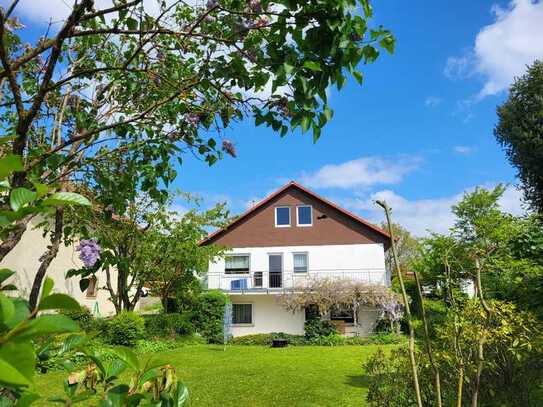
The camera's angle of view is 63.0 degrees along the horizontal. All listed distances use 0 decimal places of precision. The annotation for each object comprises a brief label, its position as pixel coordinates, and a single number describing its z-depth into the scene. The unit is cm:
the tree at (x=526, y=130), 2473
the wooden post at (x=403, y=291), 210
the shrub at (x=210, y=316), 2322
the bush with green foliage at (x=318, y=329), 2405
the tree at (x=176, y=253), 2177
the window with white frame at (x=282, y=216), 2806
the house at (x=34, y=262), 1788
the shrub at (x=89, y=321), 1780
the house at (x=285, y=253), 2670
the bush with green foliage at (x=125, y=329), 1767
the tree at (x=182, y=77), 185
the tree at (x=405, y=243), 4325
